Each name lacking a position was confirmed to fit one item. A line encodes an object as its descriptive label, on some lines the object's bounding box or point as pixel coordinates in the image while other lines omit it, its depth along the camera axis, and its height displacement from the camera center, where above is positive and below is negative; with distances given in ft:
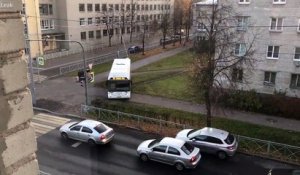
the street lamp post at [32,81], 89.80 -16.89
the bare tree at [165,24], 196.65 -4.91
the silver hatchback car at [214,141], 65.26 -23.94
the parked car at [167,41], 217.27 -15.76
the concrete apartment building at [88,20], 185.26 -2.63
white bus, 99.50 -19.86
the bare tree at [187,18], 220.84 -1.85
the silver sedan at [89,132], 71.61 -24.39
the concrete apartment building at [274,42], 97.04 -7.48
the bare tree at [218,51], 77.36 -9.40
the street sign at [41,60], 103.65 -13.29
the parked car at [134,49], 183.73 -17.79
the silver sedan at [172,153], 61.21 -24.60
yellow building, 162.82 -4.69
